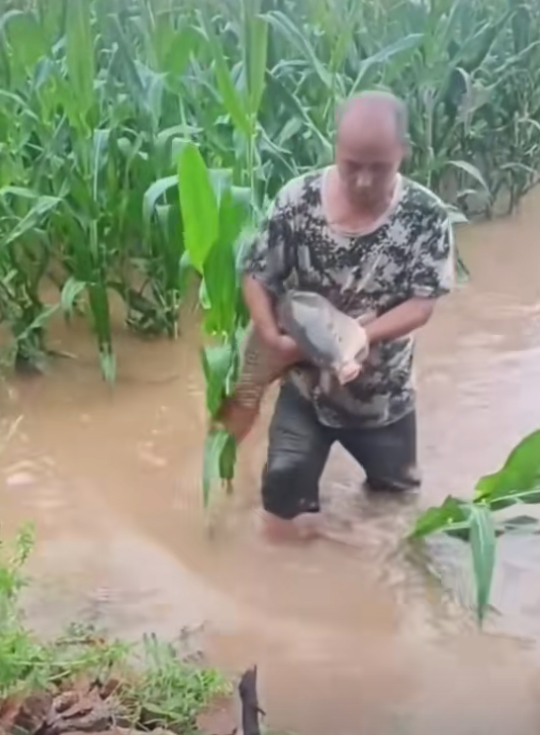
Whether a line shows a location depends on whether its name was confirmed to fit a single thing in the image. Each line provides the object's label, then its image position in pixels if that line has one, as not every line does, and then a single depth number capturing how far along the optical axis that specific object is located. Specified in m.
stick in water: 1.49
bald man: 2.03
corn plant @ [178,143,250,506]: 2.21
